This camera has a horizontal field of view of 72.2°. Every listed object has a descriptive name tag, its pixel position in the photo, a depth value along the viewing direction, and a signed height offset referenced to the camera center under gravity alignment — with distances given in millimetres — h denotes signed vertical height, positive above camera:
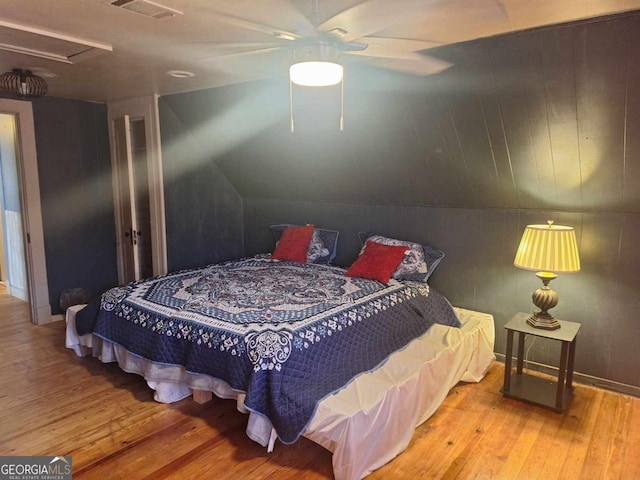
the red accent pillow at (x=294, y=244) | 4156 -674
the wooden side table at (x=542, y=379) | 2666 -1302
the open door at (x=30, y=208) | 3980 -322
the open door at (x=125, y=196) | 4402 -238
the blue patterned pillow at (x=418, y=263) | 3527 -711
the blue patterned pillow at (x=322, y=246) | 4176 -693
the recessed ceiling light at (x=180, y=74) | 3138 +723
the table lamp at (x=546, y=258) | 2629 -504
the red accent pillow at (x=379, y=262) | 3447 -706
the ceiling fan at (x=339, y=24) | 1779 +649
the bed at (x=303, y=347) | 2123 -1033
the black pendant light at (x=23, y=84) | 2729 +555
